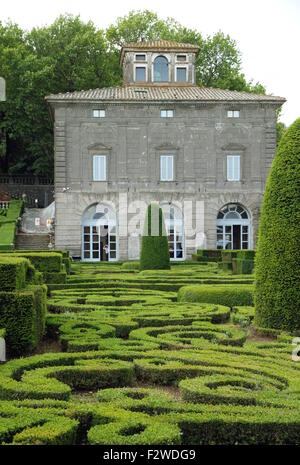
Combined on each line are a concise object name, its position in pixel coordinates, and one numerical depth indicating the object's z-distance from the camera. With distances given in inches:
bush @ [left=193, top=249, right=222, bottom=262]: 1293.1
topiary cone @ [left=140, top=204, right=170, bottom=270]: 986.7
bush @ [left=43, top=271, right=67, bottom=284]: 689.6
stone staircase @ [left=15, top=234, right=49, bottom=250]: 1453.4
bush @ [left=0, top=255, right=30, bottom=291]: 359.9
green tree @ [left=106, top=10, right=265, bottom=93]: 2064.5
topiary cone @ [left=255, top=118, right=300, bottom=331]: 410.9
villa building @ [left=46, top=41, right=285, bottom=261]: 1509.6
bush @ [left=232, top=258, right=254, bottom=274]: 879.1
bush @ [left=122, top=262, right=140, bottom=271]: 1071.0
